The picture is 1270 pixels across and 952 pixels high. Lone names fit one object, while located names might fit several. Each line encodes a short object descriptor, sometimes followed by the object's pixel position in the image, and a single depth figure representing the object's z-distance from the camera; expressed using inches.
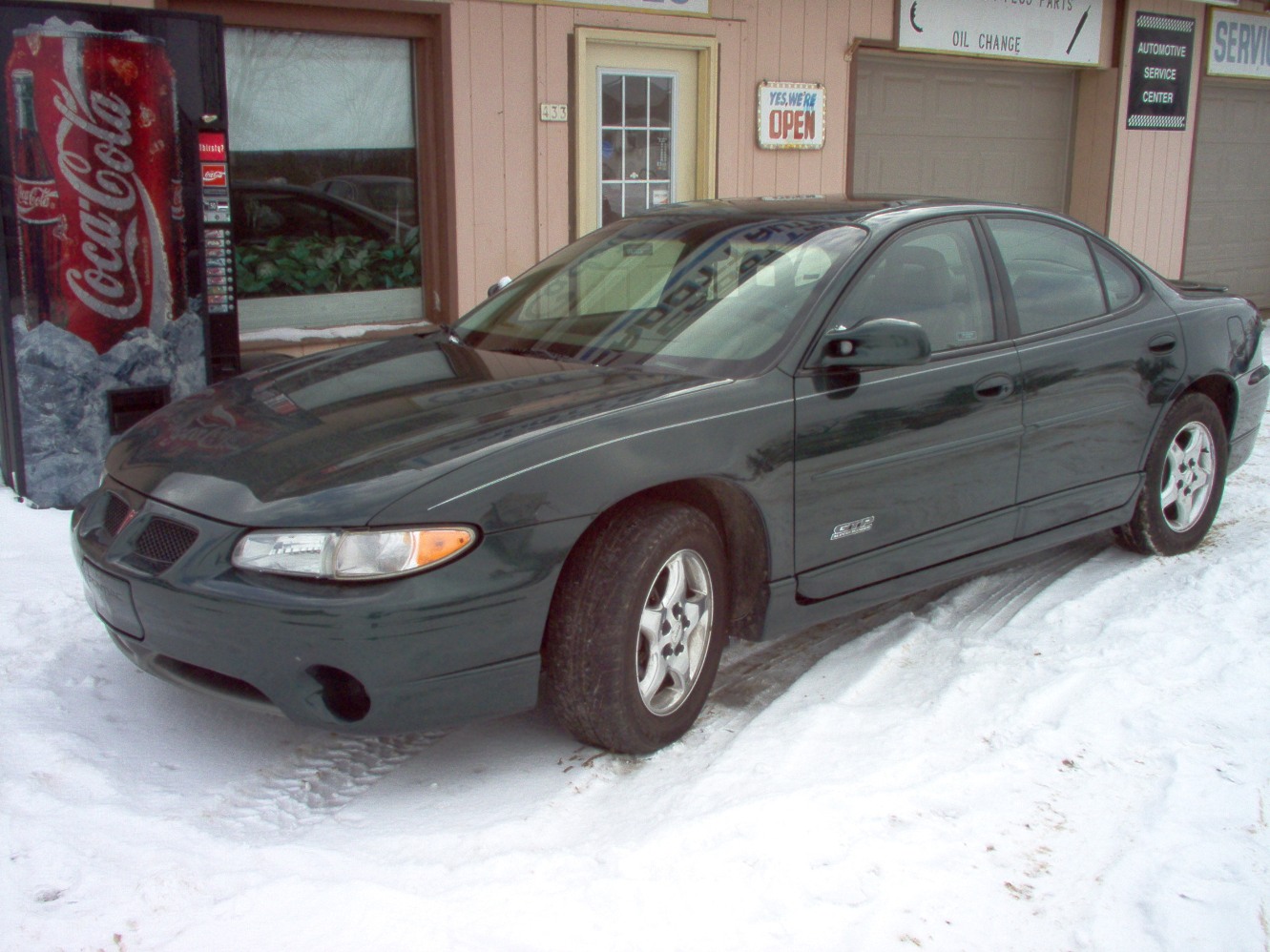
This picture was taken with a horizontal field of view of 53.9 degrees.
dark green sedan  120.0
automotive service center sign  470.0
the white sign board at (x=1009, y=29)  393.4
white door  321.1
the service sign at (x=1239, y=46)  502.3
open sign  354.6
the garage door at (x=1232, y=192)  523.2
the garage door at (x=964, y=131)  401.7
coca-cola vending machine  211.6
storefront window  277.0
